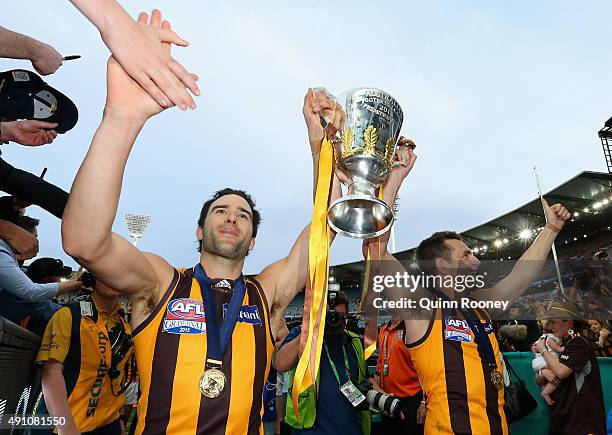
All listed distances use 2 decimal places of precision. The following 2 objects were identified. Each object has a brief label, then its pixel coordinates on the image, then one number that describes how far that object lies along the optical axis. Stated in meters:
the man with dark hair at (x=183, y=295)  1.34
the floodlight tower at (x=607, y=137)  29.30
